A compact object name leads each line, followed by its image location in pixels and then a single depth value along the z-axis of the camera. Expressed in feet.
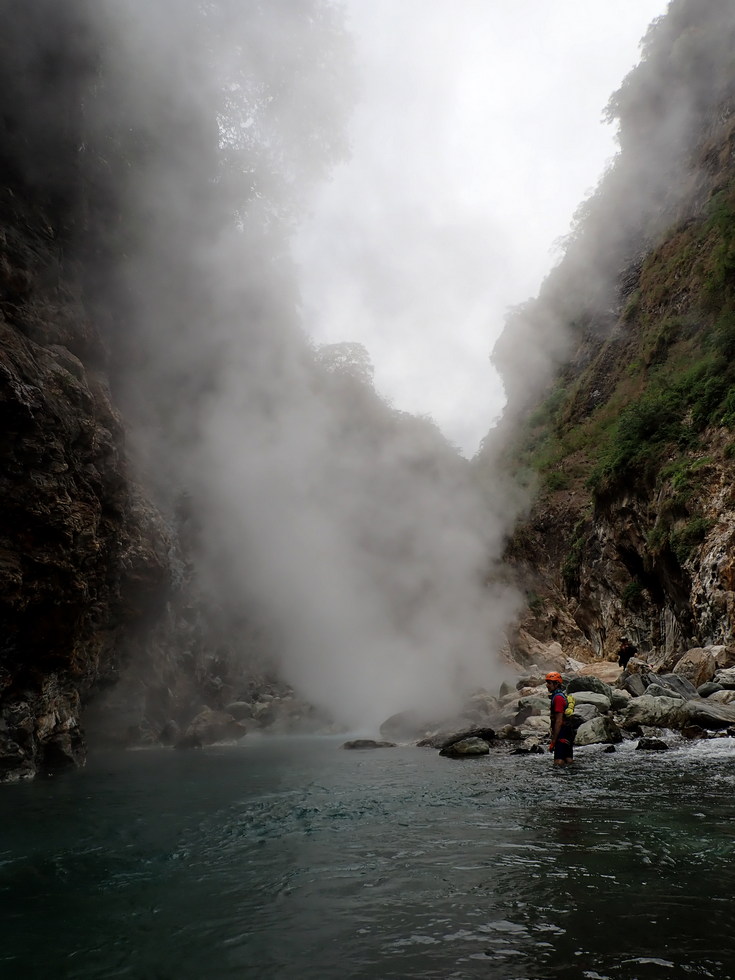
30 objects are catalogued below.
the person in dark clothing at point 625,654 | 48.47
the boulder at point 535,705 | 41.24
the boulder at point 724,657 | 38.19
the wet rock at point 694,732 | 28.71
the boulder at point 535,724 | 37.65
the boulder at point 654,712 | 31.32
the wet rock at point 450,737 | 36.55
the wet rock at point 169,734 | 54.24
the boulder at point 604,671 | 50.44
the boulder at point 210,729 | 53.36
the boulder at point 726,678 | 34.30
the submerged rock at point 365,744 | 43.98
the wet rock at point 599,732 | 30.55
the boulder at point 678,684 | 34.91
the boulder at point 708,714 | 29.73
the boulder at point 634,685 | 38.01
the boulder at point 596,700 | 36.09
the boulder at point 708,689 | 34.35
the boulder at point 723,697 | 32.65
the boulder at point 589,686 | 39.91
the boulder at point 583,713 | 32.91
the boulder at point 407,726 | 49.08
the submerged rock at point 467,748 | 32.58
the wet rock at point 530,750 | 30.66
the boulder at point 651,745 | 26.89
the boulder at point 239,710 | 71.17
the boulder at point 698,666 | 36.91
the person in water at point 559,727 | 25.09
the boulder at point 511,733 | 36.14
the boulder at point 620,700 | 36.83
